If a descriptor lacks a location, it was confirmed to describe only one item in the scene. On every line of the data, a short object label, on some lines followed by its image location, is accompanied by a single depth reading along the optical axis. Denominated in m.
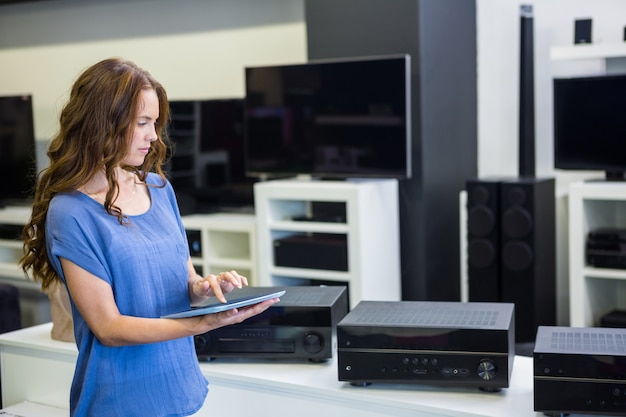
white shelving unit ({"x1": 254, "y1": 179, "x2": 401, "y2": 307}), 3.72
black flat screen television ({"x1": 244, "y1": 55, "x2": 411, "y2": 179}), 3.73
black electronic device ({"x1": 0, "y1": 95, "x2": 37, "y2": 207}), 4.91
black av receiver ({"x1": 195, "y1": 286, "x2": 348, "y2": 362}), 2.05
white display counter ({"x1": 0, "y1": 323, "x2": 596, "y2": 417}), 1.77
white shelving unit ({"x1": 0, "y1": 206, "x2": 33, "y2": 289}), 4.96
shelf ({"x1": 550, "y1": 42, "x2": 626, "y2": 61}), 3.73
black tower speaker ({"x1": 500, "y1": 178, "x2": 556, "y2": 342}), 3.73
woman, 1.51
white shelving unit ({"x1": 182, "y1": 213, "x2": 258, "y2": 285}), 4.17
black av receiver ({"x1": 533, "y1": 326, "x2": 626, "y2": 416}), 1.63
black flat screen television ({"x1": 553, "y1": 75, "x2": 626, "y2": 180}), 3.68
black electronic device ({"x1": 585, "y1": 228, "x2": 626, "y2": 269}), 3.64
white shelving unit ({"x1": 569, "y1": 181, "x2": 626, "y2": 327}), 3.62
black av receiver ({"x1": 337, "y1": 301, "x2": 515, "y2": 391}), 1.79
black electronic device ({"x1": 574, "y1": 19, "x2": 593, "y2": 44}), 3.82
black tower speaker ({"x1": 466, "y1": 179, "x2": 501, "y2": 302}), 3.81
